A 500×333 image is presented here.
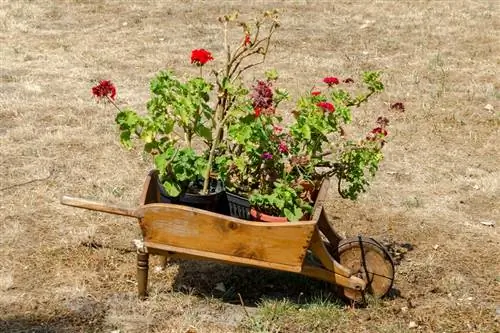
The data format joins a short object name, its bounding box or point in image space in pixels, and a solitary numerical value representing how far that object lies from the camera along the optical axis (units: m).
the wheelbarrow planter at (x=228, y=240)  7.78
